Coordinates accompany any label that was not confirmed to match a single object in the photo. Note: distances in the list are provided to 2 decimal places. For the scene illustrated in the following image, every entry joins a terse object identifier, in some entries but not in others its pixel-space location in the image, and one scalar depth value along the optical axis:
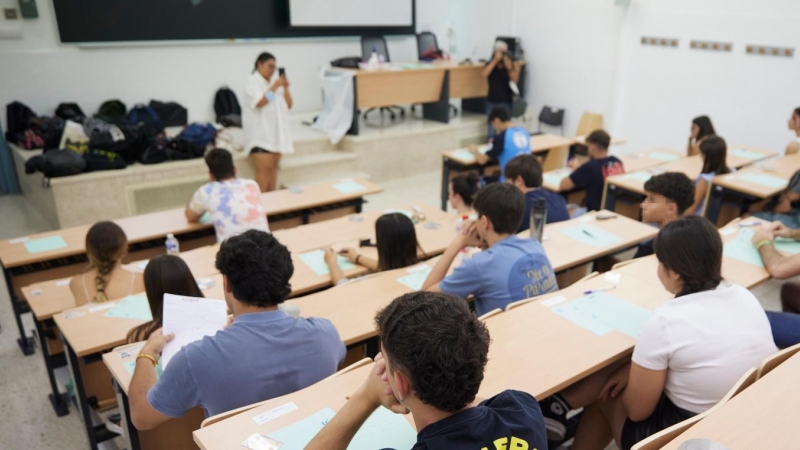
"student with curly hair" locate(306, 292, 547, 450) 1.24
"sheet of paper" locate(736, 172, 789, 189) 4.57
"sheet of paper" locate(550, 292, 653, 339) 2.39
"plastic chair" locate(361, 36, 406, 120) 8.26
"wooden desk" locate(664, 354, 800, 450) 1.64
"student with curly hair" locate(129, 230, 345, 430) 1.79
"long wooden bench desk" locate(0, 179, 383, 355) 3.53
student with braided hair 2.82
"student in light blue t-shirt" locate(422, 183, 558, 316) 2.54
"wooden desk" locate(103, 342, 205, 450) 2.20
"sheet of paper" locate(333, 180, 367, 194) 4.76
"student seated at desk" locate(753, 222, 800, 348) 2.36
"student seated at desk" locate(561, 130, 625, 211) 4.82
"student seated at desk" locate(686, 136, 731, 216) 4.56
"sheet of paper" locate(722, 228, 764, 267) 3.19
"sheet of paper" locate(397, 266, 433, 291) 2.91
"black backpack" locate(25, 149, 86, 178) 5.45
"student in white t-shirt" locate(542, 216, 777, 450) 1.91
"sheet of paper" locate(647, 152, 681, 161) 5.67
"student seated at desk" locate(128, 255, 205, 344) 2.30
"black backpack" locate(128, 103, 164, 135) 6.92
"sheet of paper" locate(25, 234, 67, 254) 3.58
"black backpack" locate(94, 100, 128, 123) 6.82
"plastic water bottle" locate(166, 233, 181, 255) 3.59
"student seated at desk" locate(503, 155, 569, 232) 3.75
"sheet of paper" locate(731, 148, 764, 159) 5.71
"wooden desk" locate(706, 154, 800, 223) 4.45
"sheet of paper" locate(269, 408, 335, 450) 1.67
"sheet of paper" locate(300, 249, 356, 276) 3.22
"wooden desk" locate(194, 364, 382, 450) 1.69
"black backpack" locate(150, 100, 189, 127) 7.23
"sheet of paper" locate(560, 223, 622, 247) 3.58
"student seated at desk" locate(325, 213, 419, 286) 3.05
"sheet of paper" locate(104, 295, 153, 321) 2.71
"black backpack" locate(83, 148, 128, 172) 5.76
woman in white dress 5.73
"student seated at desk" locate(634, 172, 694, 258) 3.37
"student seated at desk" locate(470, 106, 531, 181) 5.36
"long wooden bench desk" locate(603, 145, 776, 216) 4.70
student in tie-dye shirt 3.74
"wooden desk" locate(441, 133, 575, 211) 5.65
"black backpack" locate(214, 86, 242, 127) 7.66
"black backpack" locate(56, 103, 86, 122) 6.57
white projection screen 7.99
